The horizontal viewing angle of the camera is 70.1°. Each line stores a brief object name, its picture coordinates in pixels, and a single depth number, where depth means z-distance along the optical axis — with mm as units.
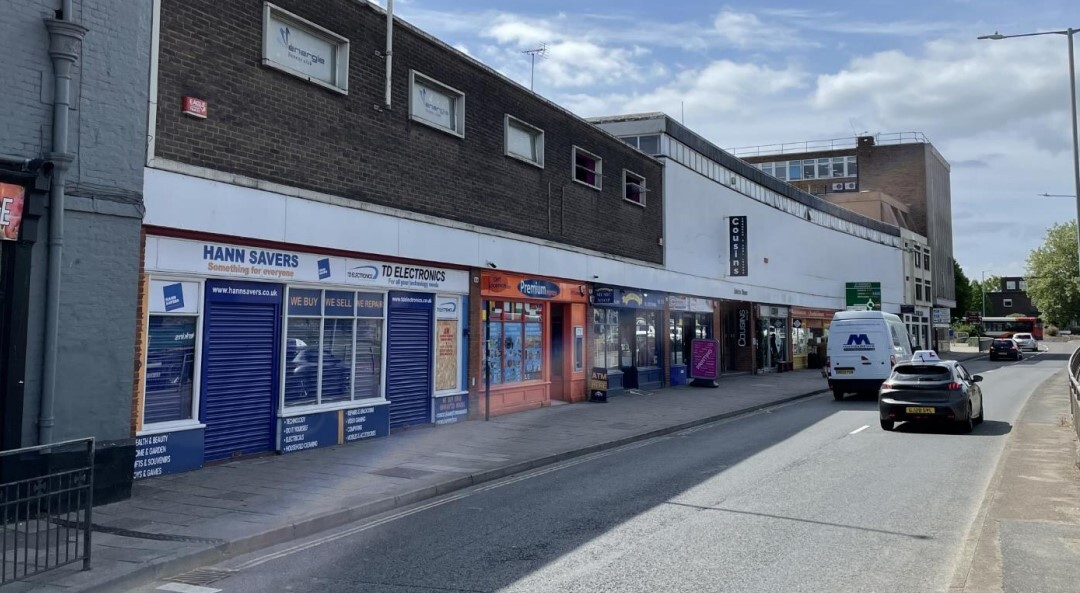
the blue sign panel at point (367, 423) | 12602
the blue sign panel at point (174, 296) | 9948
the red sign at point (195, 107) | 10070
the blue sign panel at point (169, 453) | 9430
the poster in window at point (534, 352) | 18188
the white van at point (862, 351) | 20312
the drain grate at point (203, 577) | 6031
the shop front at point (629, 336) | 20953
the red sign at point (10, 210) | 7645
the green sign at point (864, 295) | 43781
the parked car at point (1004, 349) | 46406
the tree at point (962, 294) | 94875
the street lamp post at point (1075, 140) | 21578
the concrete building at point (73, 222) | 7812
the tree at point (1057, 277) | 83462
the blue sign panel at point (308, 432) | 11469
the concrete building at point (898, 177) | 64188
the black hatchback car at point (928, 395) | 13625
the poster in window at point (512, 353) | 17328
